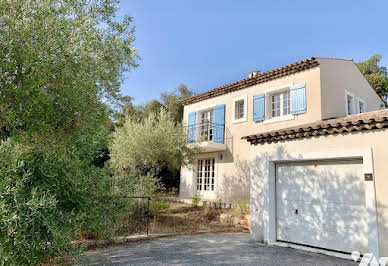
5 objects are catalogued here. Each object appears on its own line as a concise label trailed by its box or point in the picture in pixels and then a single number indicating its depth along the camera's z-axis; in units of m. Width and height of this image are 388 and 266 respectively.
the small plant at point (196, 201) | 13.63
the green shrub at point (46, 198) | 3.49
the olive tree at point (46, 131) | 3.61
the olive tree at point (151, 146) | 13.28
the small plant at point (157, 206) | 11.26
